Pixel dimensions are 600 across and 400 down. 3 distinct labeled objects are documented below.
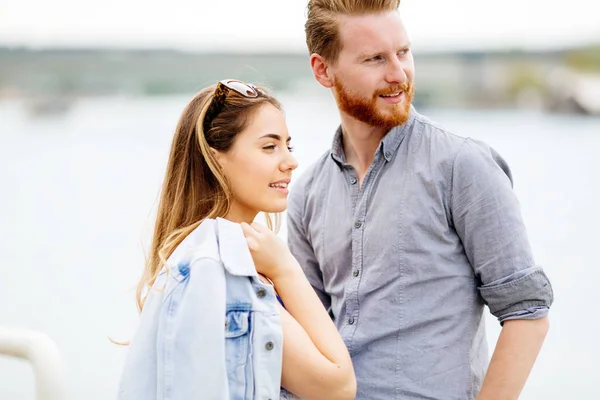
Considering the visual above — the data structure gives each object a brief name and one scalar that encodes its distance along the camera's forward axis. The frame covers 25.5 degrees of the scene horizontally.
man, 2.38
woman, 2.13
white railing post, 2.23
